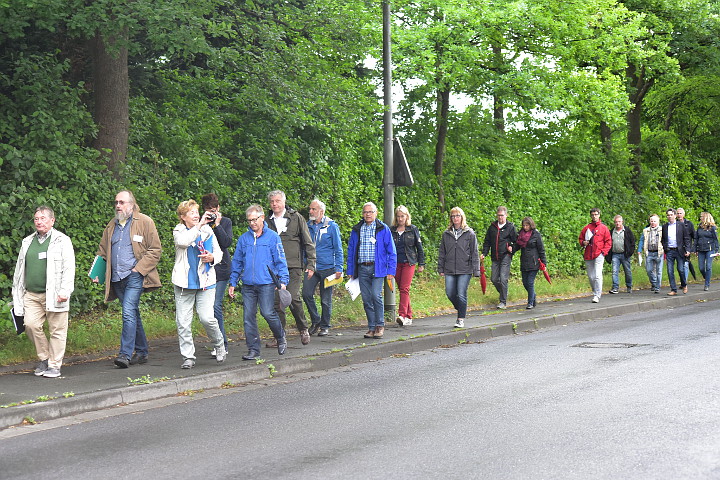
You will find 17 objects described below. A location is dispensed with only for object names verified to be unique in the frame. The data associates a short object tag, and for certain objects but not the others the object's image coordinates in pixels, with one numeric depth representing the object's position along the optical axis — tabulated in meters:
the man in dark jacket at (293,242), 11.55
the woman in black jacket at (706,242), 20.80
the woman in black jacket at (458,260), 13.55
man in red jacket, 18.47
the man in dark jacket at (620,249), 21.09
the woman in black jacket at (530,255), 17.06
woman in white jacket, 9.70
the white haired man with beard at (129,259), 9.87
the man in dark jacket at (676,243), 20.02
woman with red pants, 13.83
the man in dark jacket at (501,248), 17.44
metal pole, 14.41
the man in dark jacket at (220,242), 10.54
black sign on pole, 14.39
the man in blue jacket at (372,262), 12.42
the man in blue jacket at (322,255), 12.70
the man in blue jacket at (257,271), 10.33
